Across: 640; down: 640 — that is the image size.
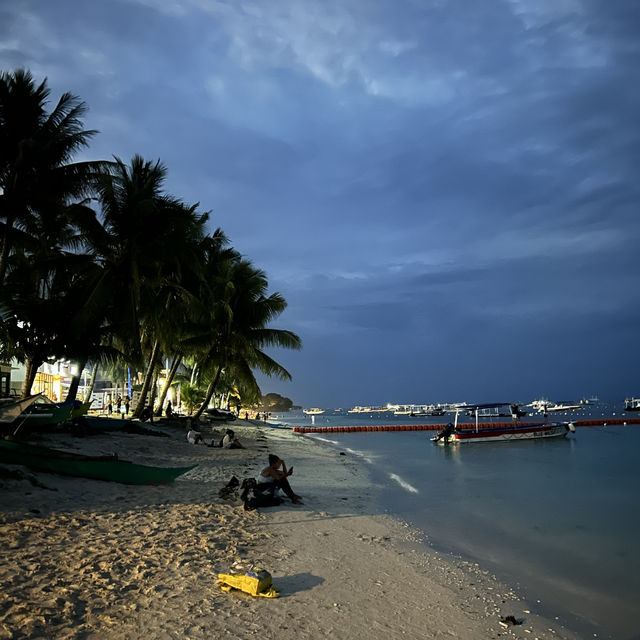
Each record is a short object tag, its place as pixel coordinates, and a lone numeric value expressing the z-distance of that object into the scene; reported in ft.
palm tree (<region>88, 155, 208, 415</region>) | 62.59
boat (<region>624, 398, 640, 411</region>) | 373.77
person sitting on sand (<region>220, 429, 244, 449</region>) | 67.67
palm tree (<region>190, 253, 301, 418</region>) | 86.84
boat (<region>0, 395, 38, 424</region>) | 30.96
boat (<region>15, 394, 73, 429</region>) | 48.85
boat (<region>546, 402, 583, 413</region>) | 431.55
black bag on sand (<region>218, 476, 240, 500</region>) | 33.76
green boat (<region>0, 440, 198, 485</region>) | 28.78
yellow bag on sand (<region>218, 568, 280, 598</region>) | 17.47
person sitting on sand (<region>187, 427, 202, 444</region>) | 68.39
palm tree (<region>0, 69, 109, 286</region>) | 54.80
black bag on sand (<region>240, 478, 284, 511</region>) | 32.07
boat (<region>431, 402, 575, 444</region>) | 121.29
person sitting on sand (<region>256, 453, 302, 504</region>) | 34.22
